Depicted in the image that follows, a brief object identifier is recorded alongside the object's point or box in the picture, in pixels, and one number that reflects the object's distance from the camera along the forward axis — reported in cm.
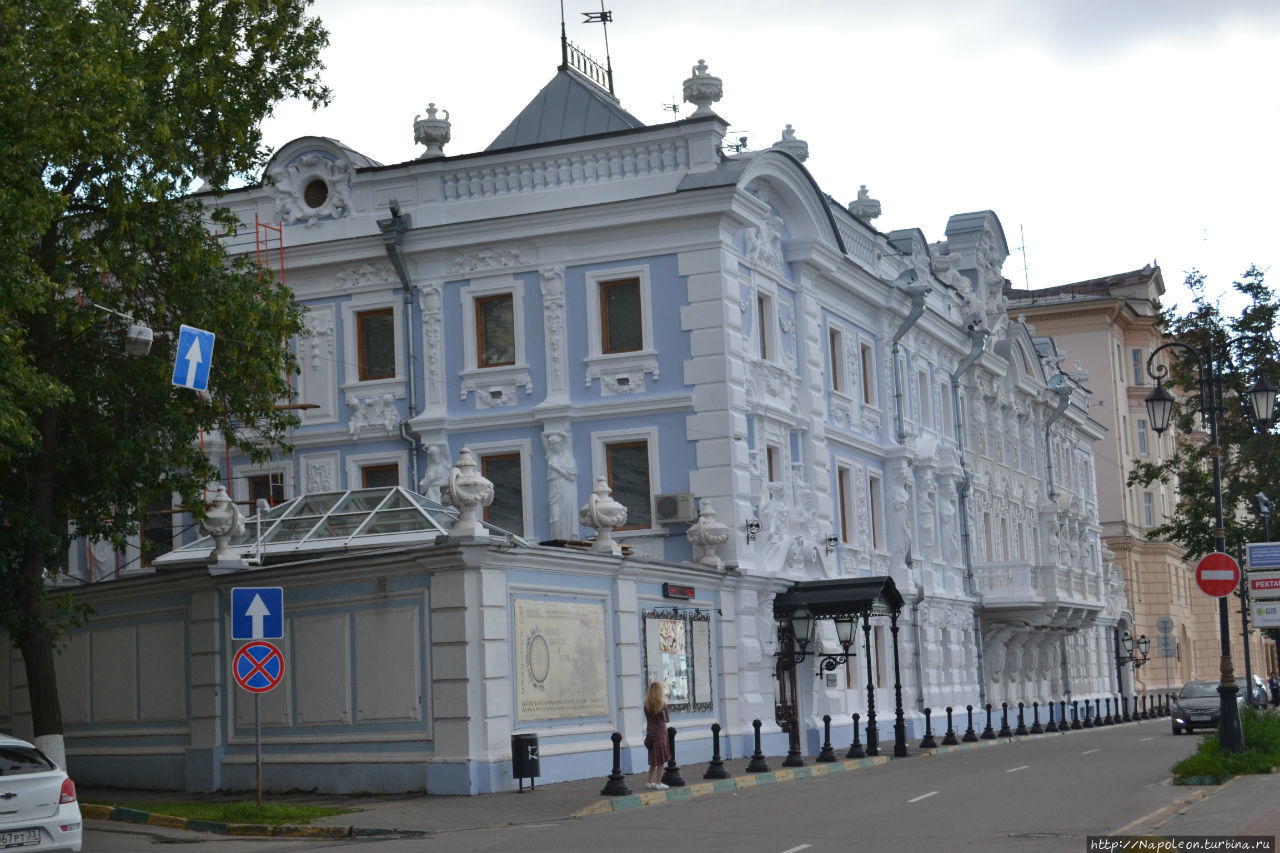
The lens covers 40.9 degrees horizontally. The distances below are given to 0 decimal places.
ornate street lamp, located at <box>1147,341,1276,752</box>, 2227
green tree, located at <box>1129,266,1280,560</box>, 4409
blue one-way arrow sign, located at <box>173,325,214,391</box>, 2053
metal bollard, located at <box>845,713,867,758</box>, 3089
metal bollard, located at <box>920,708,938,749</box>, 3534
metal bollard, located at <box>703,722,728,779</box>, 2481
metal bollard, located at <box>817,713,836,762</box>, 2957
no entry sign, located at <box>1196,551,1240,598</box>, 2306
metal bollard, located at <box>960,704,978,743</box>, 3848
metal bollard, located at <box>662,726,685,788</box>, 2309
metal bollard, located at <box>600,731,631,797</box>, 2169
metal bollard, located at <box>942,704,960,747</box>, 3662
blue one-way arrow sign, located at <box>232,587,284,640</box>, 1948
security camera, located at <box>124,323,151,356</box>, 2023
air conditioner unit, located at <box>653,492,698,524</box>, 3066
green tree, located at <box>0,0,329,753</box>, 2119
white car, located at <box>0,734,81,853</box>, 1510
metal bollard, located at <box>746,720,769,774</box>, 2609
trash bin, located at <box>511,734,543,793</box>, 2230
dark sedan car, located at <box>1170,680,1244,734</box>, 3931
